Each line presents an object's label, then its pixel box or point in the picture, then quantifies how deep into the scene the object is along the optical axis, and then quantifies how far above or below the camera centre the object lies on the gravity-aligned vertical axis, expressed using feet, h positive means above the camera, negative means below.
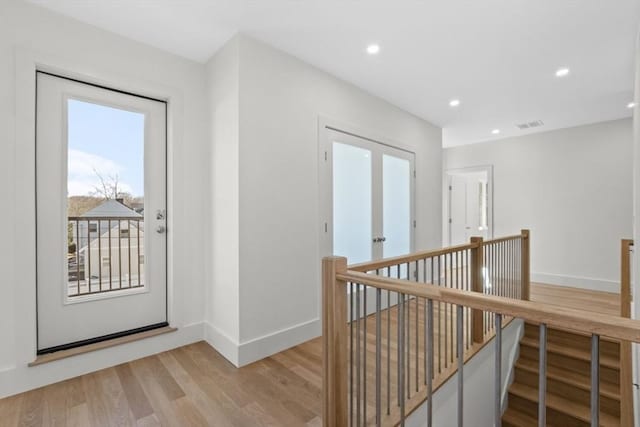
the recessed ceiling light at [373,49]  8.45 +4.80
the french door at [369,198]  10.29 +0.57
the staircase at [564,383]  9.54 -5.97
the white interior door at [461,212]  20.72 +0.03
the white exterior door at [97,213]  6.89 +0.01
